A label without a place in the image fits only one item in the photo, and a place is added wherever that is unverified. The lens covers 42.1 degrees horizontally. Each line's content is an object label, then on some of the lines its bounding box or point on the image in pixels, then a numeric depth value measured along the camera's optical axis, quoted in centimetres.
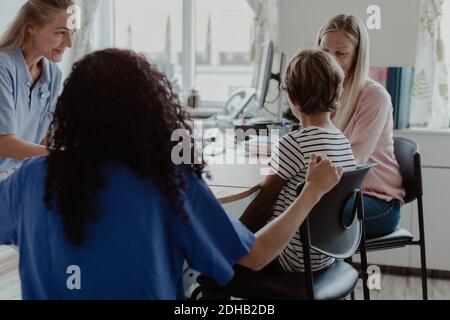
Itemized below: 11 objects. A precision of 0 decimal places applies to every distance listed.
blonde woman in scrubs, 195
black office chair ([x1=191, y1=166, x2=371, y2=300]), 156
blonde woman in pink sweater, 213
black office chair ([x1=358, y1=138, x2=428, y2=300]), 208
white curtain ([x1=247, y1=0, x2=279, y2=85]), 339
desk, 175
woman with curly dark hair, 105
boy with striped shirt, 166
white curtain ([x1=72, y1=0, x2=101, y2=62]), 388
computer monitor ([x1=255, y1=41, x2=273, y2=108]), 272
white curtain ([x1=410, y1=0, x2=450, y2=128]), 317
